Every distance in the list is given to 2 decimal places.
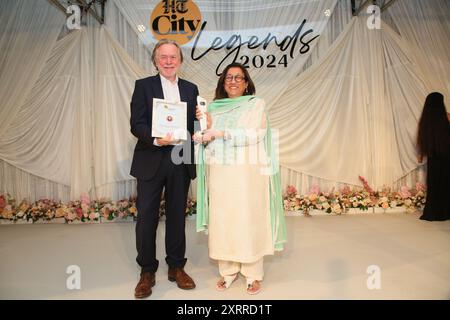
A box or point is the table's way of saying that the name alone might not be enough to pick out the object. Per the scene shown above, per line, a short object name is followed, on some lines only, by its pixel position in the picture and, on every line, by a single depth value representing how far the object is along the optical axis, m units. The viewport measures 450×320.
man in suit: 2.10
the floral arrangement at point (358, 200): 4.33
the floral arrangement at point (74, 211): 4.18
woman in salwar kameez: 2.05
